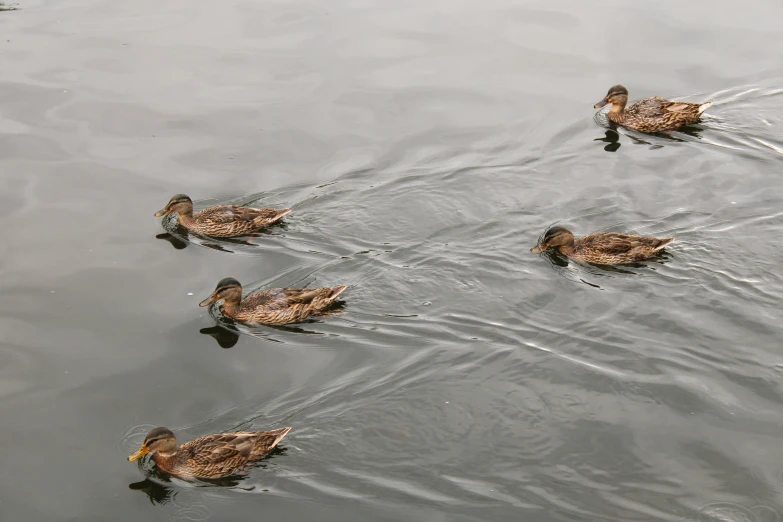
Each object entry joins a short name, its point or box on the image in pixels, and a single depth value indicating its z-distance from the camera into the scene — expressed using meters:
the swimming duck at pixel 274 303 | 10.48
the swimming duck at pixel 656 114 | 14.68
